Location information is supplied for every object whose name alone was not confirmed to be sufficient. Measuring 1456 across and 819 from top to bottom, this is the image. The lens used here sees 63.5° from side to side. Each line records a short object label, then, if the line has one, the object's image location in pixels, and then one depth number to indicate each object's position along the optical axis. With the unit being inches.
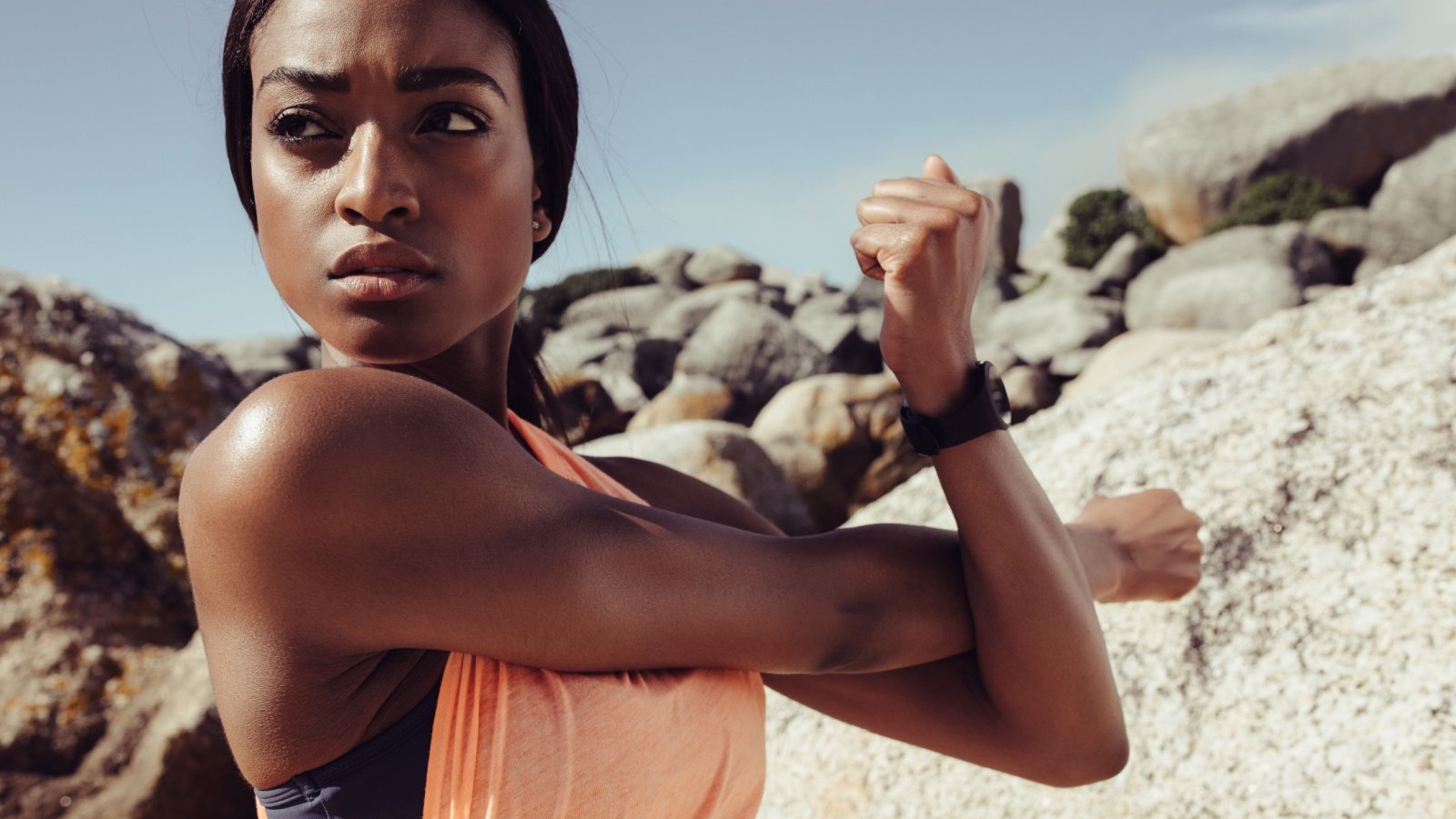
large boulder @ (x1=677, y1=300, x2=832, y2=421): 651.5
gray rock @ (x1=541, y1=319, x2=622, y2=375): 936.3
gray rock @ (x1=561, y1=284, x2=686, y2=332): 1106.1
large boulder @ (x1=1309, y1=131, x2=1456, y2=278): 835.4
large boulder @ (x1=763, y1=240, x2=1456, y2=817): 77.9
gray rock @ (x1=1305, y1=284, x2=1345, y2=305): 741.3
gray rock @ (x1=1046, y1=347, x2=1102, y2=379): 747.4
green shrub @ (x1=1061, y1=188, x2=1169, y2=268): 1061.1
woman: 48.9
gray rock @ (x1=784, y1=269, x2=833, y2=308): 1309.1
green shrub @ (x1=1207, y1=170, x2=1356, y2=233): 893.8
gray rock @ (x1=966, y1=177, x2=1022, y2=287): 1159.0
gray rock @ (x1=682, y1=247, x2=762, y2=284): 1259.2
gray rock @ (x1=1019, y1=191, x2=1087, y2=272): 1246.2
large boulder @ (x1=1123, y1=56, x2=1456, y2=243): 930.1
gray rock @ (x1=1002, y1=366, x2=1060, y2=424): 631.8
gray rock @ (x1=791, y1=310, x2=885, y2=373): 719.1
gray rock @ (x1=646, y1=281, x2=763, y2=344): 978.7
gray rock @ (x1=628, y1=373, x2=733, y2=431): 557.6
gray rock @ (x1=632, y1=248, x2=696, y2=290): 1245.7
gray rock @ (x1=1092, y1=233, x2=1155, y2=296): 982.4
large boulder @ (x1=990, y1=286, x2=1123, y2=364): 780.0
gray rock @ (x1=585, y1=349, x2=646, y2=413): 716.7
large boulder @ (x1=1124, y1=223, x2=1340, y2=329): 739.4
